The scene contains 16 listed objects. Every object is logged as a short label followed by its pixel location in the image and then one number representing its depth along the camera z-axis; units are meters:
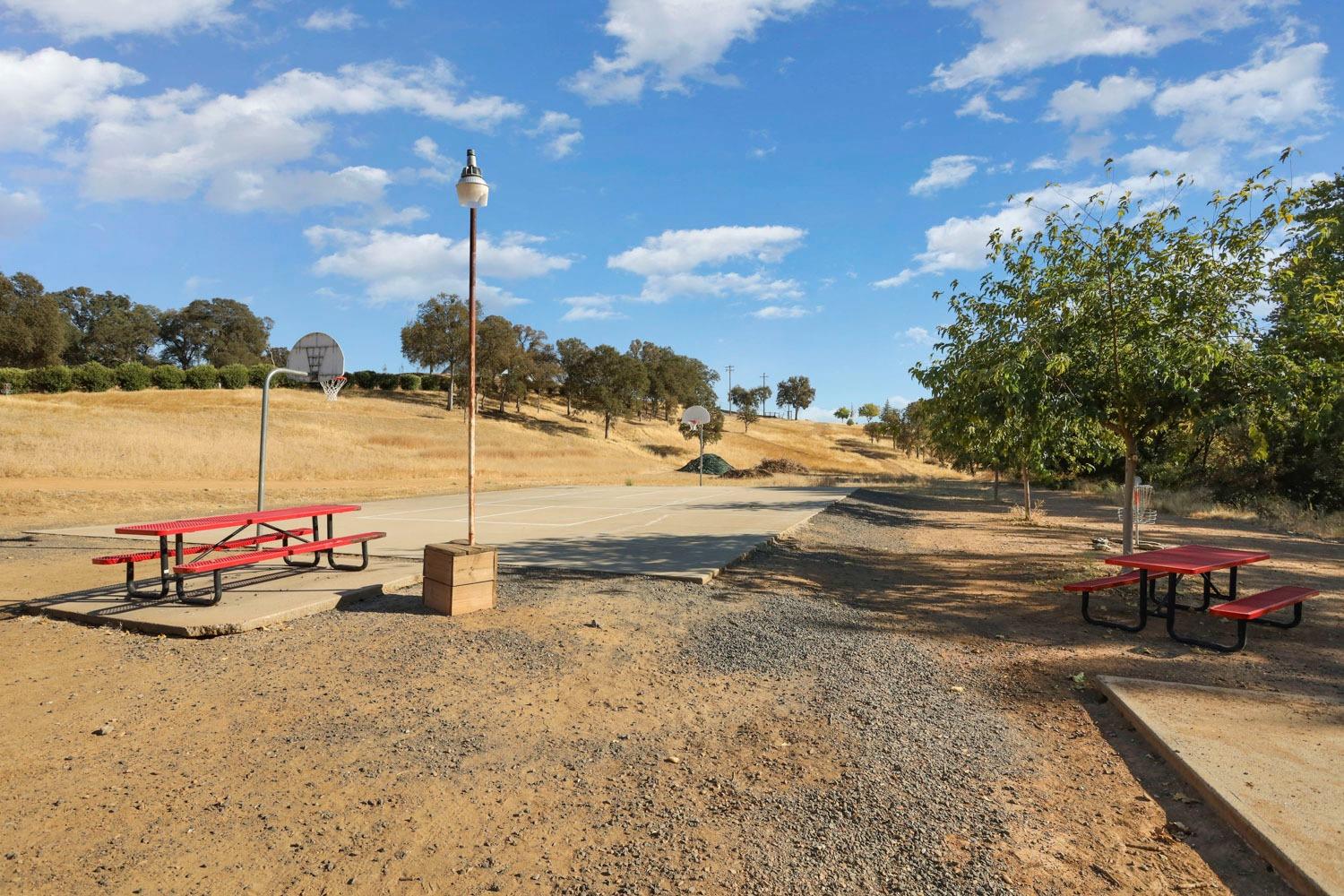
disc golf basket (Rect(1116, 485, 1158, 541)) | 13.16
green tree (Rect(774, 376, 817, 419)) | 113.19
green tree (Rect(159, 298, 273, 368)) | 81.81
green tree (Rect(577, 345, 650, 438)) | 62.62
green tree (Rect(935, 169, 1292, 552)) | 7.57
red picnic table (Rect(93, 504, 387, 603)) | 6.16
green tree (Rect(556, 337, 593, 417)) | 65.25
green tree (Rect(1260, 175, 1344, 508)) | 7.03
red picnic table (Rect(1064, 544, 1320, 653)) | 5.62
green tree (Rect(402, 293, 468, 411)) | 59.88
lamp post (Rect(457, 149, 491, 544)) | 7.13
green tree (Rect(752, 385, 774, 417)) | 104.47
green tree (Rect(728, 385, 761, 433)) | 88.54
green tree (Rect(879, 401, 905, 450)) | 57.69
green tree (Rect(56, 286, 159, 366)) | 74.19
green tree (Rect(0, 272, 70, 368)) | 61.19
